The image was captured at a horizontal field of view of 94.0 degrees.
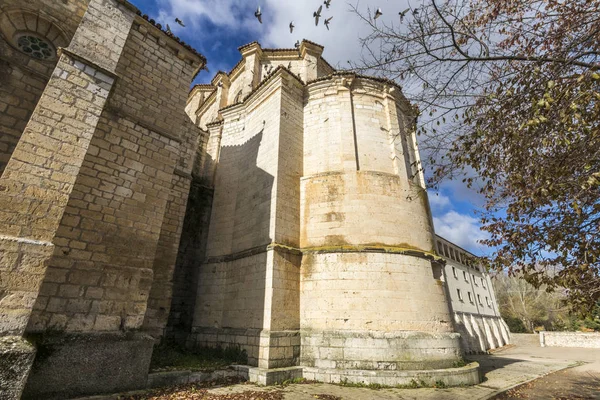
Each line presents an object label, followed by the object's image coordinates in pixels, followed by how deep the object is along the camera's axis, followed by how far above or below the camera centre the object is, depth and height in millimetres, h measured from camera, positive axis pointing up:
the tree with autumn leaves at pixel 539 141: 3574 +2466
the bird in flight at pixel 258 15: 7255 +7332
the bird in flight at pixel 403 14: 4172 +4259
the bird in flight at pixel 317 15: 5642 +5732
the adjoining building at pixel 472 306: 19672 +1369
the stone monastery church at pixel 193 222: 4871 +2408
